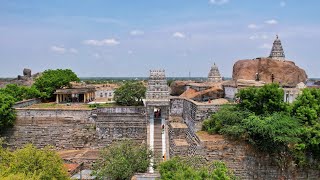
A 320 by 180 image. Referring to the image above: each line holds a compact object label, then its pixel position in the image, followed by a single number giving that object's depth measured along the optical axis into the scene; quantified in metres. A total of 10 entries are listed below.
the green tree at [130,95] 41.57
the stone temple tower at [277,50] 46.91
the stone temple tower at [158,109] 31.13
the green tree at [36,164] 21.06
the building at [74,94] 44.09
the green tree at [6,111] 33.03
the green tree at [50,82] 45.19
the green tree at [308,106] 27.53
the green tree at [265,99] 28.70
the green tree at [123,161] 24.36
